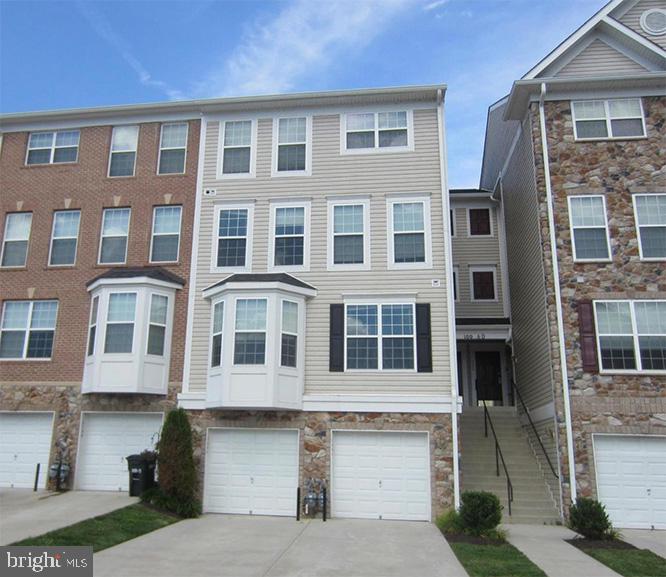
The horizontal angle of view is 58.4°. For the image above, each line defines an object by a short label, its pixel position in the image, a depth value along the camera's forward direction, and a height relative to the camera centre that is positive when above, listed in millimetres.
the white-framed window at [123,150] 17156 +7499
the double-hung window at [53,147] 17656 +7792
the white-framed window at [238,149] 16422 +7249
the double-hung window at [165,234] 16250 +4855
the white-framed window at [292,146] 16203 +7227
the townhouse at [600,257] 13320 +3816
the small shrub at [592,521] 11297 -1963
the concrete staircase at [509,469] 13609 -1325
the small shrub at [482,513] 11484 -1855
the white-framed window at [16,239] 17016 +4924
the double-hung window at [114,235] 16469 +4869
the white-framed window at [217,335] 14586 +1920
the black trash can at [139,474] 14031 -1393
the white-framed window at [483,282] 21172 +4690
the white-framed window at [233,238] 15664 +4590
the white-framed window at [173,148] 16906 +7448
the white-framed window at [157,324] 15164 +2265
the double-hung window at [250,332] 14156 +1945
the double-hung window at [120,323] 15020 +2265
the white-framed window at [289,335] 14305 +1906
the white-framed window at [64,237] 16688 +4884
